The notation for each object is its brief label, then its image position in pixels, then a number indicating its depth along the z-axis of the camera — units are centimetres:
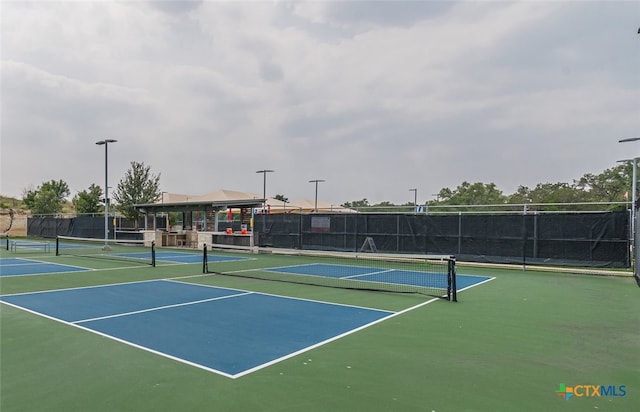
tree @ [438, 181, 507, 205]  4708
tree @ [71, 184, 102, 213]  4834
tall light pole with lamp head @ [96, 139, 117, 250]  2519
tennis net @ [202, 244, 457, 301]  1177
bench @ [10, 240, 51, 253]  2435
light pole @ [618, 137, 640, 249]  1340
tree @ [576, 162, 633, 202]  3662
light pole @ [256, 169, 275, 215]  3438
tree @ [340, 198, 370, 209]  7430
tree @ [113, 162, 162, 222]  3838
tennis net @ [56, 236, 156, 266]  1997
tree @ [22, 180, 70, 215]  4803
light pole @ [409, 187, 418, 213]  3890
